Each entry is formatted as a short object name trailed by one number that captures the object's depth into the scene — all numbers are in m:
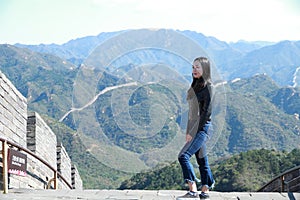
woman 4.85
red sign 6.35
